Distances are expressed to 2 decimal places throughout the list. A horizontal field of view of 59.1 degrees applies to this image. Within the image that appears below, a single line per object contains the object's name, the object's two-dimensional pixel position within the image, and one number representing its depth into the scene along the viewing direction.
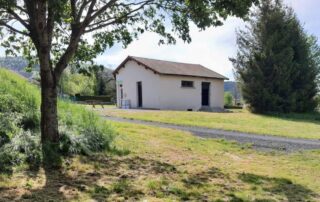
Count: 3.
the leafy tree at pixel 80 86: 41.22
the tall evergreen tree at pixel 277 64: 21.62
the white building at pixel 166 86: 22.56
